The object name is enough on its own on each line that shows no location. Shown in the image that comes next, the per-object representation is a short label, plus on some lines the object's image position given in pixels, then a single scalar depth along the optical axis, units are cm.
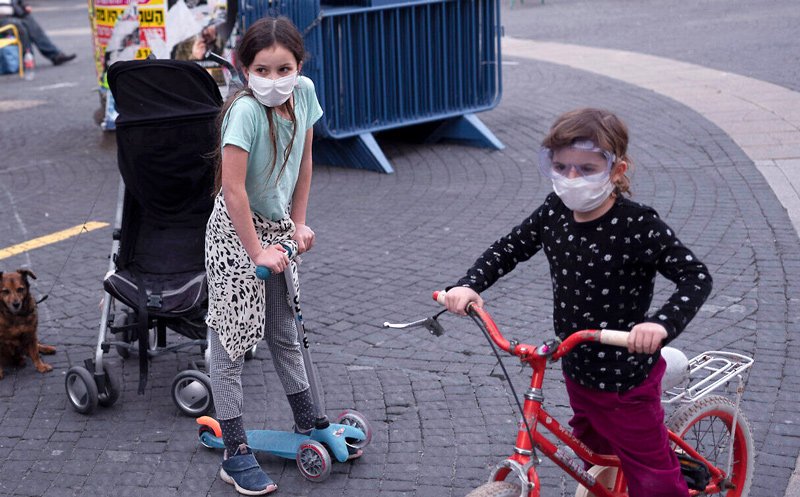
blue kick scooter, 430
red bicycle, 307
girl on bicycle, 312
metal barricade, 949
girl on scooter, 387
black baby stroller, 503
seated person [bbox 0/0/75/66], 1717
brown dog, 539
